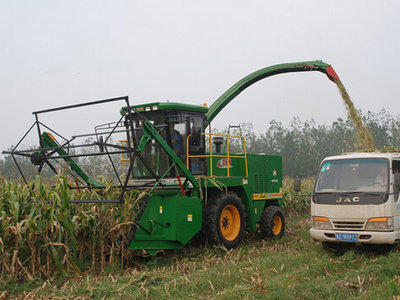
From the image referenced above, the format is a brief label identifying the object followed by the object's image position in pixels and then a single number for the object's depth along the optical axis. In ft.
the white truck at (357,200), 21.44
